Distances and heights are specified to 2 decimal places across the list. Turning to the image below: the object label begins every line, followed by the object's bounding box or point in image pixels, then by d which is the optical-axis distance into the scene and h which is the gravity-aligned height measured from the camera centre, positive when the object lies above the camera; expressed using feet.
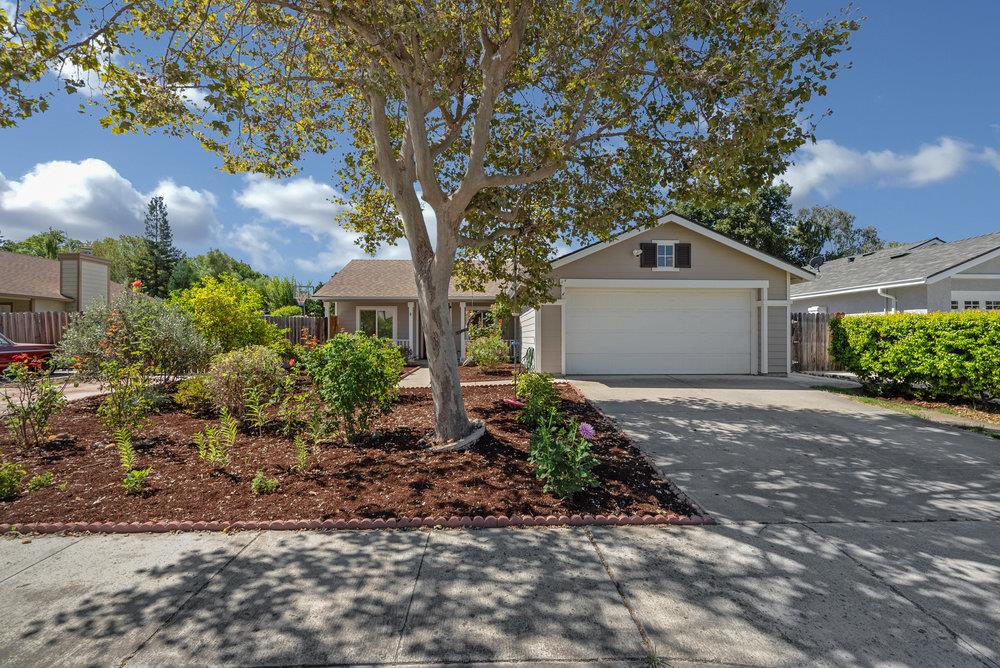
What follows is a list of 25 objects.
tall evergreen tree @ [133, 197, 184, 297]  131.54 +26.40
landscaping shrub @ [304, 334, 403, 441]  17.53 -1.24
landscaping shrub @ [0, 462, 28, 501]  13.80 -4.03
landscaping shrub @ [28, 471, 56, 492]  14.38 -4.19
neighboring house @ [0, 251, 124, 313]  65.31 +9.37
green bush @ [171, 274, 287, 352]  33.17 +2.25
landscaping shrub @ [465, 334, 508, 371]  46.85 -0.67
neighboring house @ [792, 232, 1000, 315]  49.03 +6.87
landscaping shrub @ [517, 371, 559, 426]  22.18 -2.56
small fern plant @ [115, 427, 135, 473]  15.24 -3.53
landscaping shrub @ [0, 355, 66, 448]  18.26 -2.42
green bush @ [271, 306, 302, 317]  75.10 +5.46
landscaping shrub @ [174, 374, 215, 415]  22.82 -2.46
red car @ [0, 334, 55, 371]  38.60 -0.40
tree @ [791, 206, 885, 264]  146.92 +37.64
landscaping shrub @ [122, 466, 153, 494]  13.91 -4.03
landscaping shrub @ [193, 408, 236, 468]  16.11 -3.68
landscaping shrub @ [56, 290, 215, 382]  25.44 +0.33
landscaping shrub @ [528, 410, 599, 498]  13.60 -3.57
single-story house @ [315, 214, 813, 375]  41.11 +3.18
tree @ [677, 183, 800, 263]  97.91 +25.91
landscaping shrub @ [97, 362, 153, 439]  19.40 -2.43
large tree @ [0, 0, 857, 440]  15.99 +10.15
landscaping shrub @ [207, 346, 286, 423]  21.25 -1.46
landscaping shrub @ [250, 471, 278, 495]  13.99 -4.18
